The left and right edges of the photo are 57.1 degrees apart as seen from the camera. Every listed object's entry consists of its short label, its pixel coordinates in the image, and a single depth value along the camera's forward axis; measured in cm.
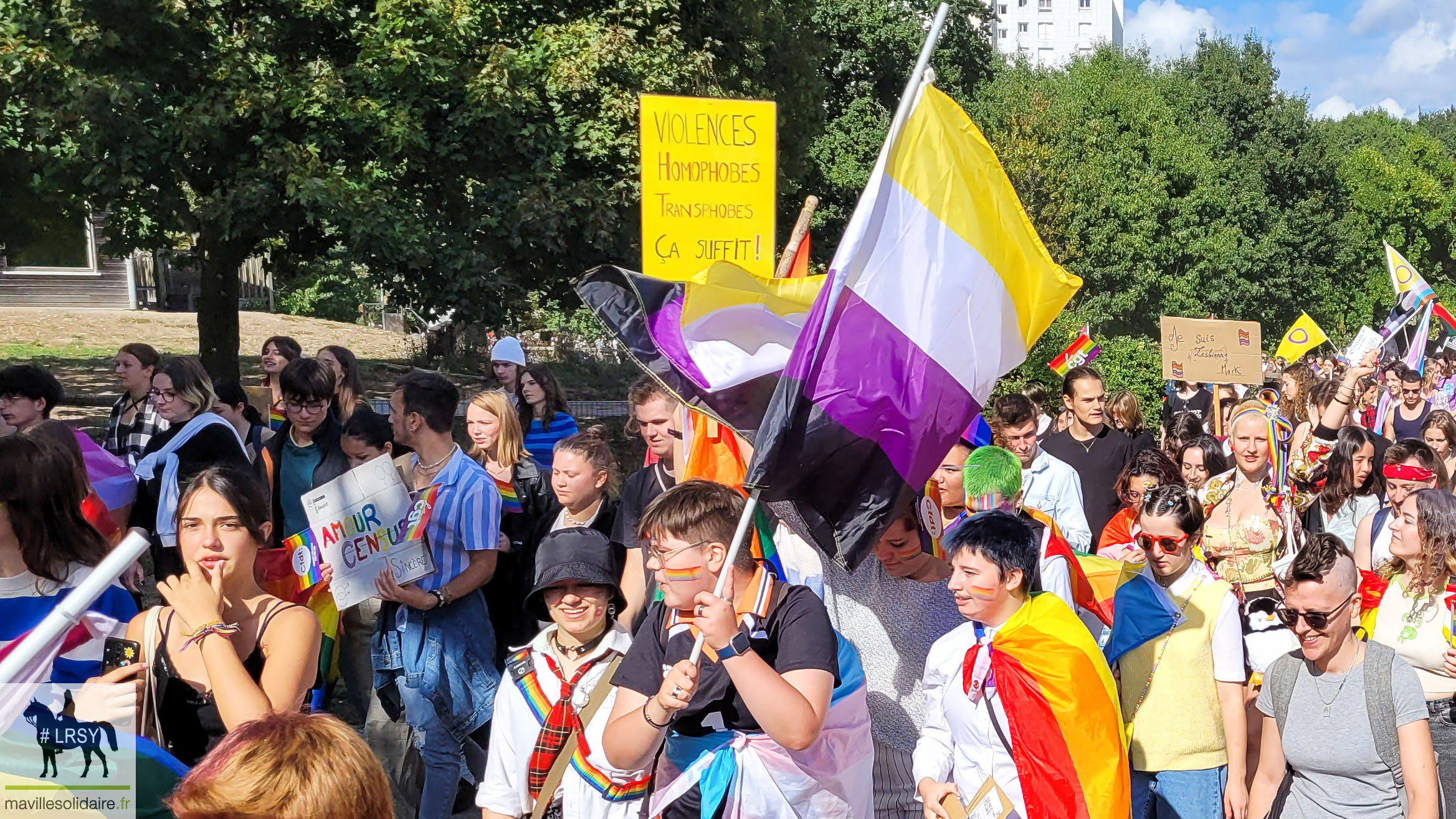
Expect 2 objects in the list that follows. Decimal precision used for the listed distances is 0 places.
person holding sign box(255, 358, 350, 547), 611
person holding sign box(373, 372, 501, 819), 498
